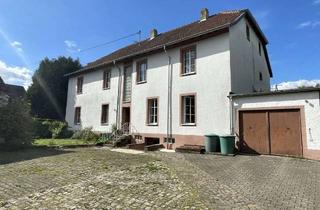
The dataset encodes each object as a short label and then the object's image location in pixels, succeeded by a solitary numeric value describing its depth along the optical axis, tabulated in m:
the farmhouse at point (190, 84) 10.23
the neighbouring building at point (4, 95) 11.72
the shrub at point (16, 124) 11.24
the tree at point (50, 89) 23.84
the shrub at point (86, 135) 15.29
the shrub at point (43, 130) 17.99
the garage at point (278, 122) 8.21
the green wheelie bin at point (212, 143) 9.75
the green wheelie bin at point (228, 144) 9.26
